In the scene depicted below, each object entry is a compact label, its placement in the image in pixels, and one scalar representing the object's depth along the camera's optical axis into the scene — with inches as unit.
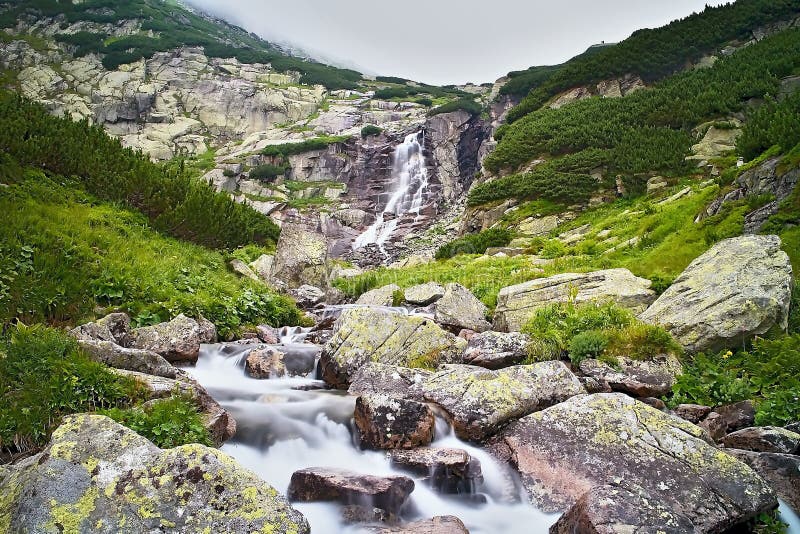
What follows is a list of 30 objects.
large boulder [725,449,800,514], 209.0
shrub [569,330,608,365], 351.3
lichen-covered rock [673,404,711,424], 284.4
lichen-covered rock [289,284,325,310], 680.9
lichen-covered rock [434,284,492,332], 478.0
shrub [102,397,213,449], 209.9
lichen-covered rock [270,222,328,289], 783.7
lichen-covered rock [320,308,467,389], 369.4
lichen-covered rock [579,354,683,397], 313.0
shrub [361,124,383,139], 3262.8
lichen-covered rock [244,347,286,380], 373.4
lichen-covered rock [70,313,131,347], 337.3
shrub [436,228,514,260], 1172.5
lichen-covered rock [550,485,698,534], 165.0
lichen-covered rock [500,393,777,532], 198.5
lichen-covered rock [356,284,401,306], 645.9
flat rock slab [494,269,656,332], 446.6
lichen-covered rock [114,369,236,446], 241.8
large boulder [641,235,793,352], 335.9
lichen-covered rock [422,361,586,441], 264.4
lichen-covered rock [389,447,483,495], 232.8
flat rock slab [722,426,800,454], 231.5
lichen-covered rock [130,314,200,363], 371.2
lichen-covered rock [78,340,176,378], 267.3
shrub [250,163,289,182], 2972.4
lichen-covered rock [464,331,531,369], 356.5
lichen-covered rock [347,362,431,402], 308.5
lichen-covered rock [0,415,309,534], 149.2
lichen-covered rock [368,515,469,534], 185.9
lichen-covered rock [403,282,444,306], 620.7
